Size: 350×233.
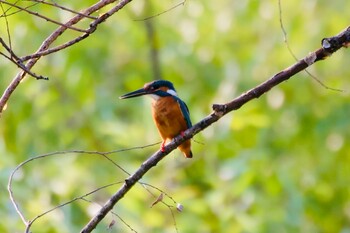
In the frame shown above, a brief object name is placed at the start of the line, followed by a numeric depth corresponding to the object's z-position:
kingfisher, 8.26
